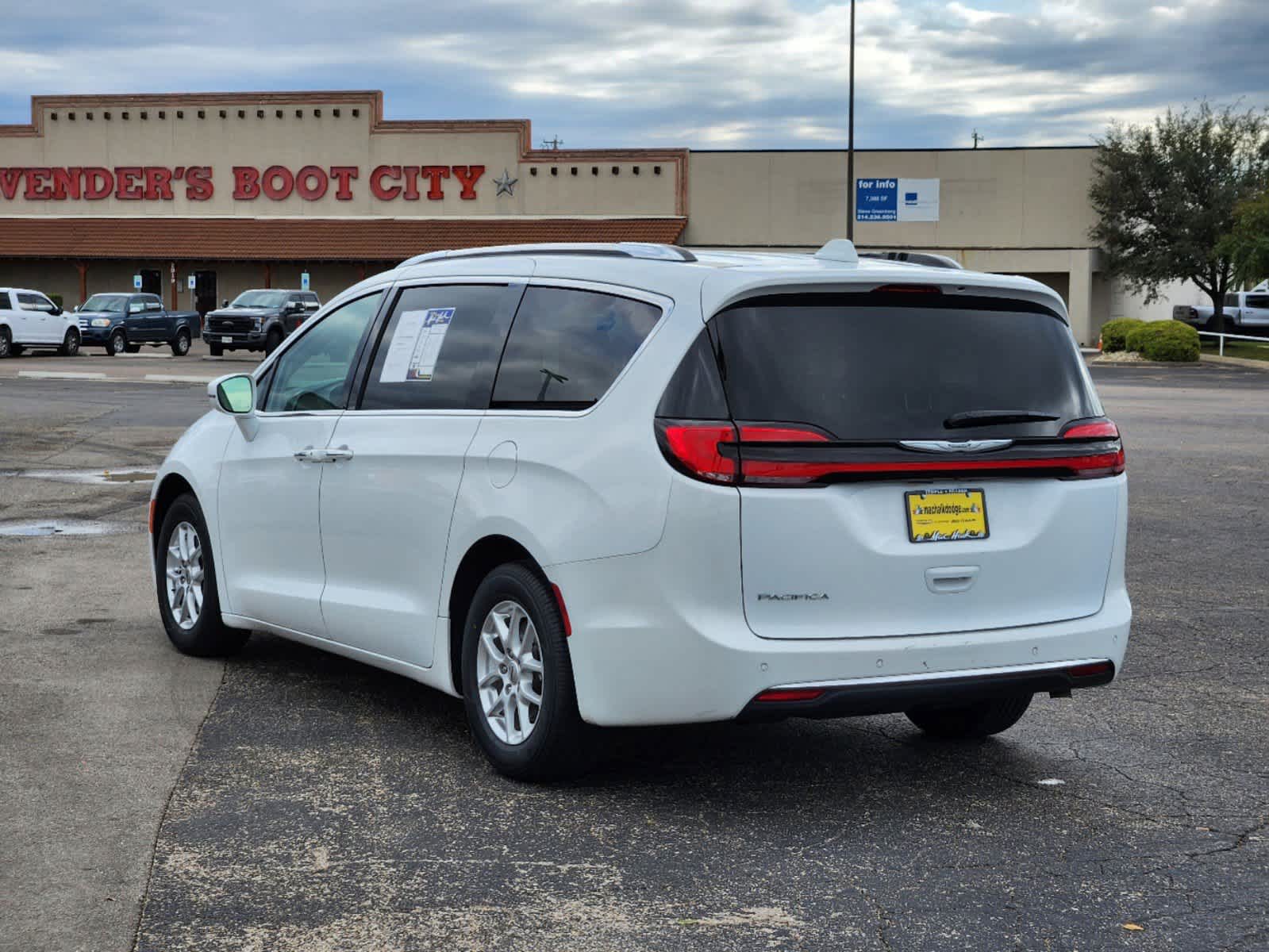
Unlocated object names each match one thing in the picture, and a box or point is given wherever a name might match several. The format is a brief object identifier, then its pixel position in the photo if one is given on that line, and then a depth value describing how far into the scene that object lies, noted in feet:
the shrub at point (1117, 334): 157.48
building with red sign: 199.93
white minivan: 16.35
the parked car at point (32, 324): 135.33
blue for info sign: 200.85
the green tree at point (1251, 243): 165.07
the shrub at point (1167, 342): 148.46
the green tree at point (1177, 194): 188.85
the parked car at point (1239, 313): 198.18
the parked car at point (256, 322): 141.69
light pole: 144.87
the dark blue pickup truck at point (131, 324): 149.69
